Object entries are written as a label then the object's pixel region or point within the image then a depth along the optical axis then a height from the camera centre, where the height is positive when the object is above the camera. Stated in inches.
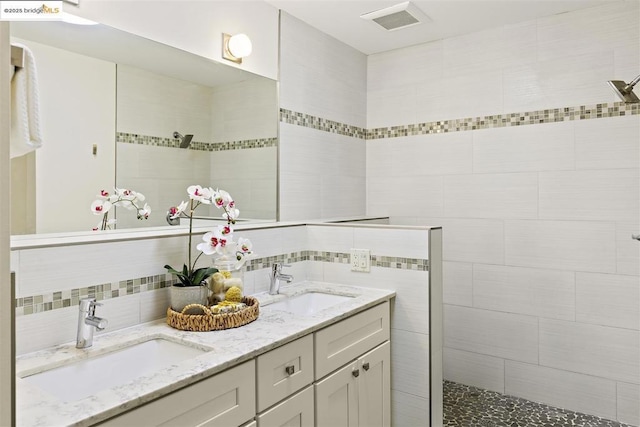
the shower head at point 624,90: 84.0 +23.9
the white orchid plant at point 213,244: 68.9 -4.7
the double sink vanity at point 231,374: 43.5 -19.2
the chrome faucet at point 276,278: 87.0 -12.6
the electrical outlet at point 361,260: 91.0 -9.4
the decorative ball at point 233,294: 70.6 -12.9
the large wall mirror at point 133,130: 63.2 +15.2
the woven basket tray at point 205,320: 63.1 -15.3
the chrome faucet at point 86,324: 55.9 -14.0
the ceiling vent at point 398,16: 103.8 +48.7
